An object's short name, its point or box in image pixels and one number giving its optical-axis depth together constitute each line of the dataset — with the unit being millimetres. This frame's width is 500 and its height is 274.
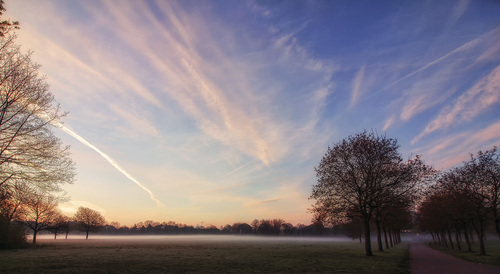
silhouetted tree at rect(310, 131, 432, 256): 39688
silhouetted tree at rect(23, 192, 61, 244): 79169
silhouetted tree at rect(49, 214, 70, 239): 83944
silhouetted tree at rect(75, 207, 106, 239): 125525
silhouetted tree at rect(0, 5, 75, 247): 24016
